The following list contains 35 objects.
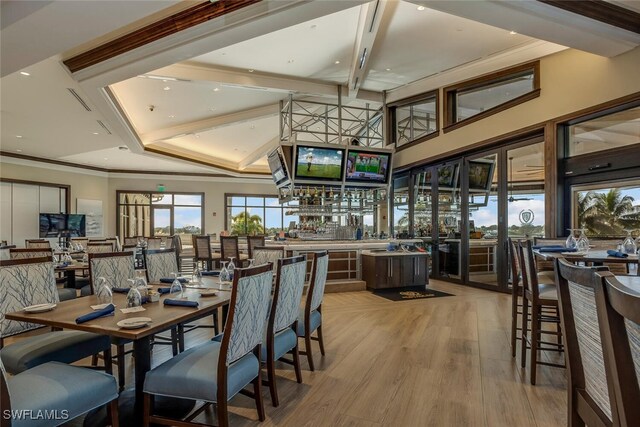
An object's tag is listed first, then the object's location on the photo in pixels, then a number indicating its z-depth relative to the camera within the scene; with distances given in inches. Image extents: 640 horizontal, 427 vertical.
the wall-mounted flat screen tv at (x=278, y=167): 305.4
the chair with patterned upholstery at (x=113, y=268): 136.4
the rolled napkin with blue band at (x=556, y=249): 137.7
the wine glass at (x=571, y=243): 143.7
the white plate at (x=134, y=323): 76.5
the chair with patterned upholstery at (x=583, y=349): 46.7
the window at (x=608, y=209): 184.5
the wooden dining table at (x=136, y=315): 77.0
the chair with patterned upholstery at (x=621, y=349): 34.2
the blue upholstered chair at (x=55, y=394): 62.5
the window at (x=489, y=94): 241.6
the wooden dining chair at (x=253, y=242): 283.7
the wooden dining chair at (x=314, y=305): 123.3
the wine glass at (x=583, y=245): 140.7
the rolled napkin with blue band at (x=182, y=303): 95.9
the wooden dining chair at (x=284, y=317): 102.0
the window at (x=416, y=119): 327.9
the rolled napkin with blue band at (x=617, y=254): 119.0
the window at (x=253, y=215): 635.5
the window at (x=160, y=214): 586.9
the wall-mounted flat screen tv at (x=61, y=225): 458.6
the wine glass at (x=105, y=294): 100.4
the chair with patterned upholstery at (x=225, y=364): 76.3
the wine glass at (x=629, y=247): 127.4
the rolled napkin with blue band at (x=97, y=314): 80.9
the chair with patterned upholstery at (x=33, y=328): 92.0
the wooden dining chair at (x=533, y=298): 117.6
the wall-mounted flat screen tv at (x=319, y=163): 302.0
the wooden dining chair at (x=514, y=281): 139.2
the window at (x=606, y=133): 183.9
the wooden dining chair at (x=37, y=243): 288.2
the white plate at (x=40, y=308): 90.5
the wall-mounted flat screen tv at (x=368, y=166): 317.8
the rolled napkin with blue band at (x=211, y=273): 158.2
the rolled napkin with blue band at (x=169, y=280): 133.0
